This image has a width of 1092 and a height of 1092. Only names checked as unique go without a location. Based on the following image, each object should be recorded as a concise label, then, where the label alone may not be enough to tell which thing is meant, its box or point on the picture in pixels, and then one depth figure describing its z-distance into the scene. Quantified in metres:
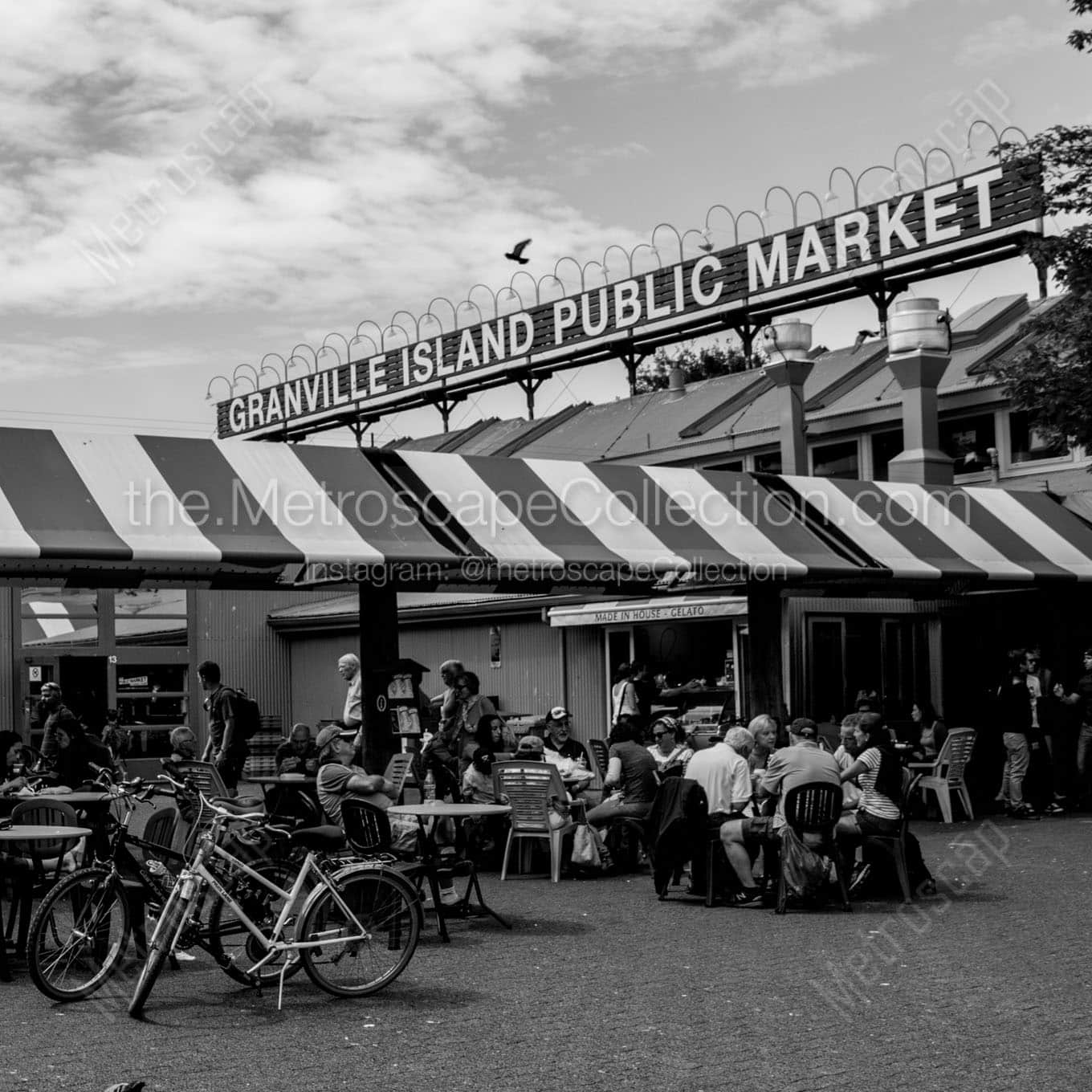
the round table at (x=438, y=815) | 8.79
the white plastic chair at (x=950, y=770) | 14.65
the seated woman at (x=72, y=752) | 11.88
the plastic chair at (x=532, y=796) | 11.16
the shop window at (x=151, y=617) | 26.39
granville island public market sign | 24.50
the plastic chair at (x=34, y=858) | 7.79
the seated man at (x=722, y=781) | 10.15
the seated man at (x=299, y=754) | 13.56
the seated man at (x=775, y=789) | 9.67
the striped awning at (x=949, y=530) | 15.14
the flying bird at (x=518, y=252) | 37.62
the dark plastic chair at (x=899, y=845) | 9.65
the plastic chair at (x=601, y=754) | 15.65
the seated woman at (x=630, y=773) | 11.20
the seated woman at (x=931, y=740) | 15.32
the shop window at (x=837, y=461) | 22.50
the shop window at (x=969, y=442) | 20.88
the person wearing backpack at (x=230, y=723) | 13.05
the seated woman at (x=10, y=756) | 11.45
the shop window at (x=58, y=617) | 25.27
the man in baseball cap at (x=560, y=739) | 13.34
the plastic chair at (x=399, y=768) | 12.39
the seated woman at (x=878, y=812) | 9.88
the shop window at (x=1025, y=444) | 20.00
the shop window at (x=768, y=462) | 22.89
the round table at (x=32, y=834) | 7.43
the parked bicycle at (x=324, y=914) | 6.86
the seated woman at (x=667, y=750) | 13.27
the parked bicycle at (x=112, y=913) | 6.80
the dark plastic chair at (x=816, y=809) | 9.58
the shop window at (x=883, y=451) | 22.00
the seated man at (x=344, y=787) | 9.74
